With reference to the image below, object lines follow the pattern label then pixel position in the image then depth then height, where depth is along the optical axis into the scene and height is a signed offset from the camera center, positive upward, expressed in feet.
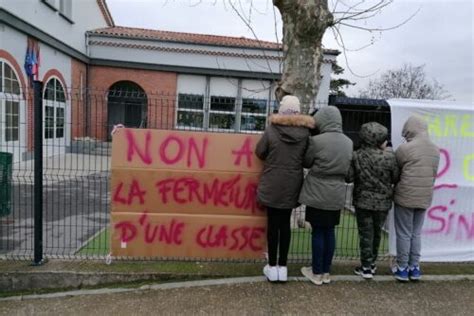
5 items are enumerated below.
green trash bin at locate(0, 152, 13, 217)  19.58 -3.09
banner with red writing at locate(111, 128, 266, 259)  14.62 -2.39
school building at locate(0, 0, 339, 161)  16.87 +8.41
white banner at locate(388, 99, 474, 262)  15.69 -1.17
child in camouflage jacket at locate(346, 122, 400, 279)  13.71 -1.38
